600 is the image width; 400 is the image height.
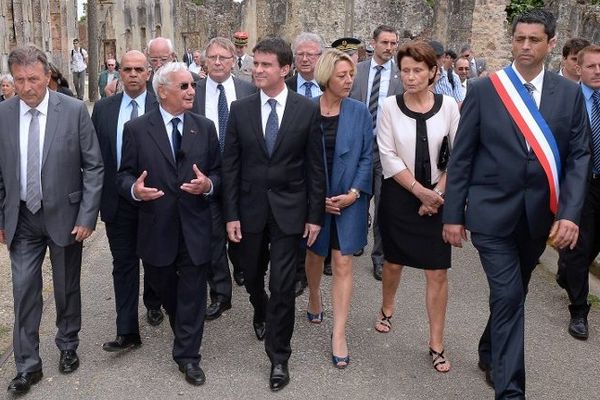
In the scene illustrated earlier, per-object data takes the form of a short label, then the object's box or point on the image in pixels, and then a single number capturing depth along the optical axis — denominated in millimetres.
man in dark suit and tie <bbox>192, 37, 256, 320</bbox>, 5723
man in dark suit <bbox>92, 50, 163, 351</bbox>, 4949
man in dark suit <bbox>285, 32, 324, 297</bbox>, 6629
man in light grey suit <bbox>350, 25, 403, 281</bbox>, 6652
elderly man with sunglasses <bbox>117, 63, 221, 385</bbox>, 4367
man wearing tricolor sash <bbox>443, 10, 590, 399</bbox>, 3918
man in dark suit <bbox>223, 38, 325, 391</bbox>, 4422
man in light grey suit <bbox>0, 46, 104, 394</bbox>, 4223
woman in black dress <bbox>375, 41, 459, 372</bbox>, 4715
